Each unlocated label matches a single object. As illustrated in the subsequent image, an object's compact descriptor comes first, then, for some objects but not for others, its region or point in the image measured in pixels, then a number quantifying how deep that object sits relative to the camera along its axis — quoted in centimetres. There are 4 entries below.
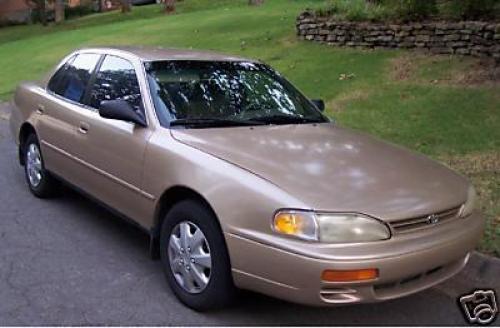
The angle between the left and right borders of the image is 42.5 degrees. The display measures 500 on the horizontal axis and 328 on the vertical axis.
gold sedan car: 332
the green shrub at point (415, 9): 1128
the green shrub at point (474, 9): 1034
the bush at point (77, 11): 4053
